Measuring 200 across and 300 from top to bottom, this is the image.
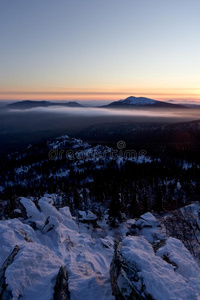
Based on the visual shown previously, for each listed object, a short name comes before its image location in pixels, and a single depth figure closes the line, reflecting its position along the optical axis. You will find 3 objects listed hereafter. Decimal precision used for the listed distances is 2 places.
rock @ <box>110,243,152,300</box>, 11.11
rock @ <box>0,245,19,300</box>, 11.87
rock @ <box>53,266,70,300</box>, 12.01
